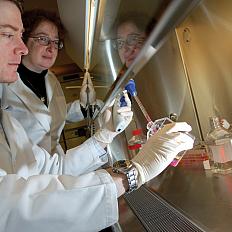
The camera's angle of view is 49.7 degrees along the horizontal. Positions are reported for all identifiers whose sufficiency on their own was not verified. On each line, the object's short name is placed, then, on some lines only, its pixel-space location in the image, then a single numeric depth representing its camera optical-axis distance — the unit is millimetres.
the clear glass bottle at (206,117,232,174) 1065
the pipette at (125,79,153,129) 1162
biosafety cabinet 589
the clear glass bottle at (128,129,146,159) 1577
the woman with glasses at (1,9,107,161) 1486
